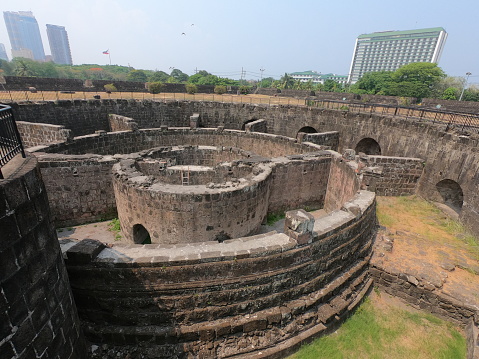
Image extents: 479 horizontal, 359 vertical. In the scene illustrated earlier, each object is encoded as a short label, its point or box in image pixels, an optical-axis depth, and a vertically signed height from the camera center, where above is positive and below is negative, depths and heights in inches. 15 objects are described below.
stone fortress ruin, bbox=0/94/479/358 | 150.4 -158.2
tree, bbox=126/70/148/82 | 3612.7 -25.7
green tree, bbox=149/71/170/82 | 3622.0 -13.5
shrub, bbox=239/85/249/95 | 1535.4 -59.5
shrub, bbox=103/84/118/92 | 1110.0 -61.4
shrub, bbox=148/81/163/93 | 1209.4 -52.2
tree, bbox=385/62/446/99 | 2038.6 +68.8
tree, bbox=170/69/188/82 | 4718.0 +40.5
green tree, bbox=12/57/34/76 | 2211.7 -18.0
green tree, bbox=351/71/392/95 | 2290.2 +34.1
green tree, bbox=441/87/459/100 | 1704.0 -28.1
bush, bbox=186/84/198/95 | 1359.5 -59.1
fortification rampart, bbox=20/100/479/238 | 490.0 -121.3
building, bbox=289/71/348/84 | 7396.7 +176.8
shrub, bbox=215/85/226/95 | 1401.3 -59.1
